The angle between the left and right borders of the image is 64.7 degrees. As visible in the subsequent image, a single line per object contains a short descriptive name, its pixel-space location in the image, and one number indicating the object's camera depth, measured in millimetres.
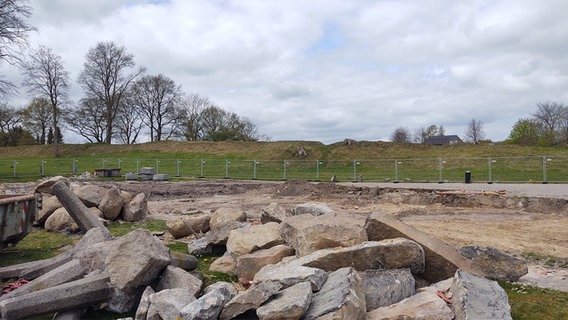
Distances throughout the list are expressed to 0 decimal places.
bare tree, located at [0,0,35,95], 30953
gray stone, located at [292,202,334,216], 10973
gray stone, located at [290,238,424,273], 6051
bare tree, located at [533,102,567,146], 61656
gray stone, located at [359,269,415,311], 5465
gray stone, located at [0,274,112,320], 5430
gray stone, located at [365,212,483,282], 6434
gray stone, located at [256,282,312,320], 4754
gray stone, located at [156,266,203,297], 6195
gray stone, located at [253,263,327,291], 5363
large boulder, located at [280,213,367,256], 6832
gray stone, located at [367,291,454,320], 4891
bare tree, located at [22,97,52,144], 65594
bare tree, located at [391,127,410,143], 81562
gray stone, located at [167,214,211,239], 11297
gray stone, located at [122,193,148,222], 14156
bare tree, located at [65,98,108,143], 64688
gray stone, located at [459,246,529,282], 7395
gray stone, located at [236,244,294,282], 7070
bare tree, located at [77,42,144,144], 61794
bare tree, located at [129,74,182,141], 71312
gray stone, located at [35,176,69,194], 13859
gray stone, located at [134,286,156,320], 5457
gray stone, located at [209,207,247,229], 10609
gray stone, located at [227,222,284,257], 7852
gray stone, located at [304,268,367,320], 4691
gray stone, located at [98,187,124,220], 13633
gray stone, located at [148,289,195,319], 5121
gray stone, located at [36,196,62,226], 13016
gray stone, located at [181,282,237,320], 4965
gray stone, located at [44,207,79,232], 12289
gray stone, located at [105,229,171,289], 6066
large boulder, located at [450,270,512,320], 4832
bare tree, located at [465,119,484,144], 76312
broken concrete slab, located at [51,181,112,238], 10328
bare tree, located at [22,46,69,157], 54288
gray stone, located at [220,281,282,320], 5094
